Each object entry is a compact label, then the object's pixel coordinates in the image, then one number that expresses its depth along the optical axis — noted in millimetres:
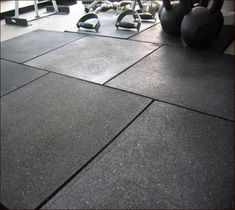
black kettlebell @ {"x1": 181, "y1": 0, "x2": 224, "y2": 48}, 2213
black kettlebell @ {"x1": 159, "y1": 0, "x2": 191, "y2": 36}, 2494
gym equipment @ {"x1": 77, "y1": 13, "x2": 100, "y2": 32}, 3222
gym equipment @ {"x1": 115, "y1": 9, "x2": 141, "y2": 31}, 3052
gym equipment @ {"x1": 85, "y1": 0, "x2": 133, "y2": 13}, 3748
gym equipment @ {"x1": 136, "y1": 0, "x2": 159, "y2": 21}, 3367
